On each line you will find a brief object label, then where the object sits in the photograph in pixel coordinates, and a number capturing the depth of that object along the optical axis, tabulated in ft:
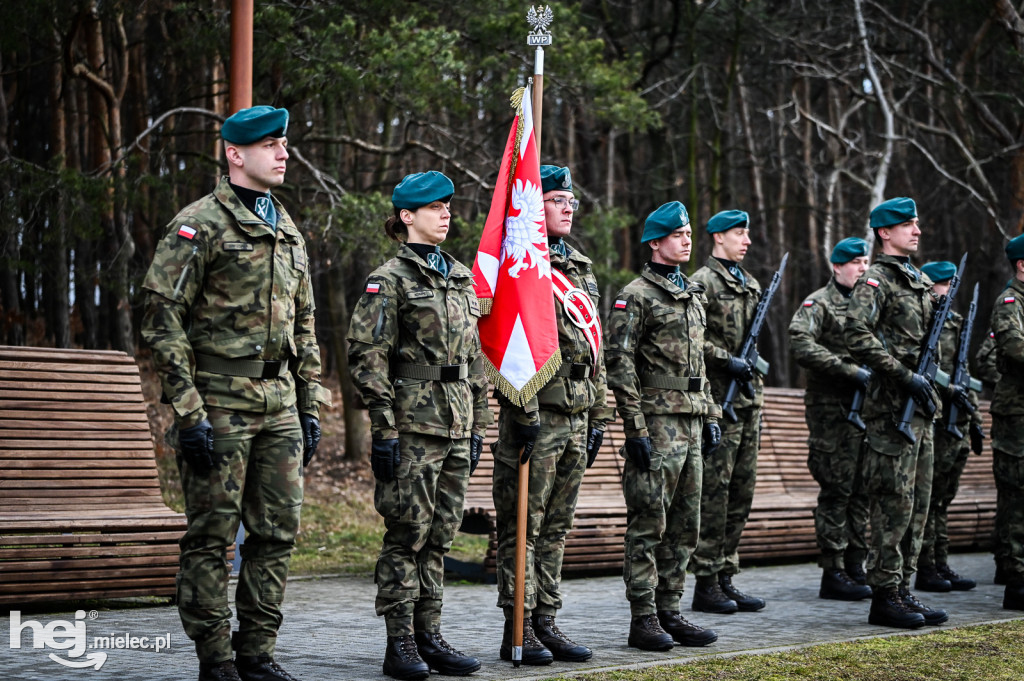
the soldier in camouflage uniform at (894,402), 23.99
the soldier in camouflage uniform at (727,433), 26.00
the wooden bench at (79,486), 21.99
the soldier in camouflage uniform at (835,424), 29.27
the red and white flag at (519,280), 19.45
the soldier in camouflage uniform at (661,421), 21.26
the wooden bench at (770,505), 29.91
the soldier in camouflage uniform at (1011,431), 26.78
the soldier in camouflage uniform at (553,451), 19.72
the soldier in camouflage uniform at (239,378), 15.67
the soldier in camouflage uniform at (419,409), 18.02
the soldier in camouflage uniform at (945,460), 30.14
